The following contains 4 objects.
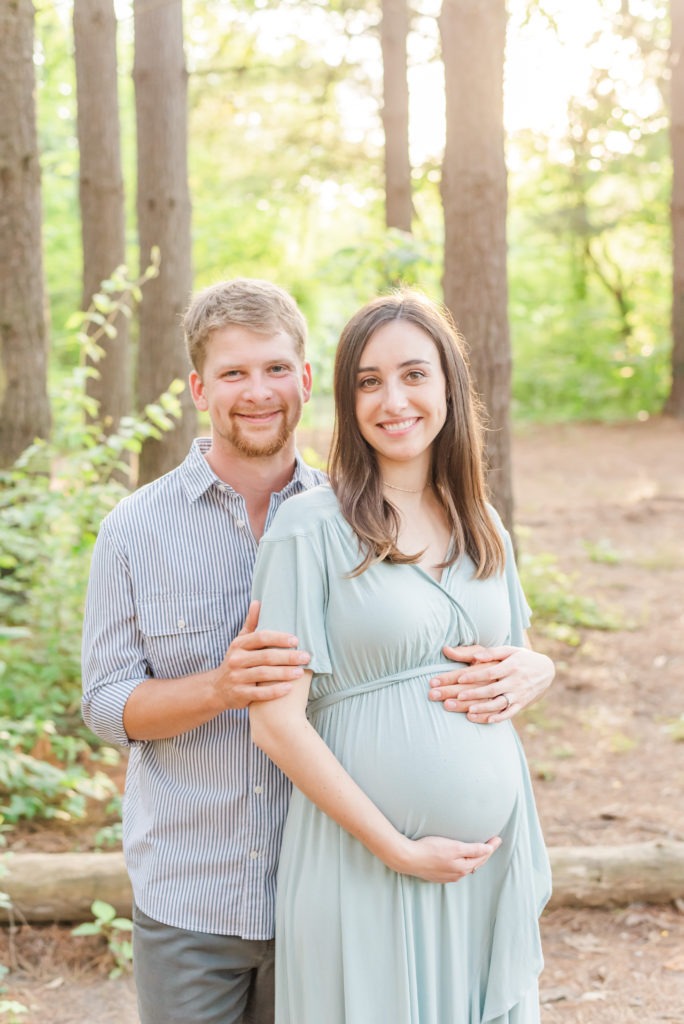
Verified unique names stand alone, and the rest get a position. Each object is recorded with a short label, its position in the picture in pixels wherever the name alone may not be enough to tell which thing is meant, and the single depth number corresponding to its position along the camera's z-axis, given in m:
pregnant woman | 2.15
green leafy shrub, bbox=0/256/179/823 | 5.06
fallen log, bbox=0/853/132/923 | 4.12
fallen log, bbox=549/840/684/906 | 4.27
